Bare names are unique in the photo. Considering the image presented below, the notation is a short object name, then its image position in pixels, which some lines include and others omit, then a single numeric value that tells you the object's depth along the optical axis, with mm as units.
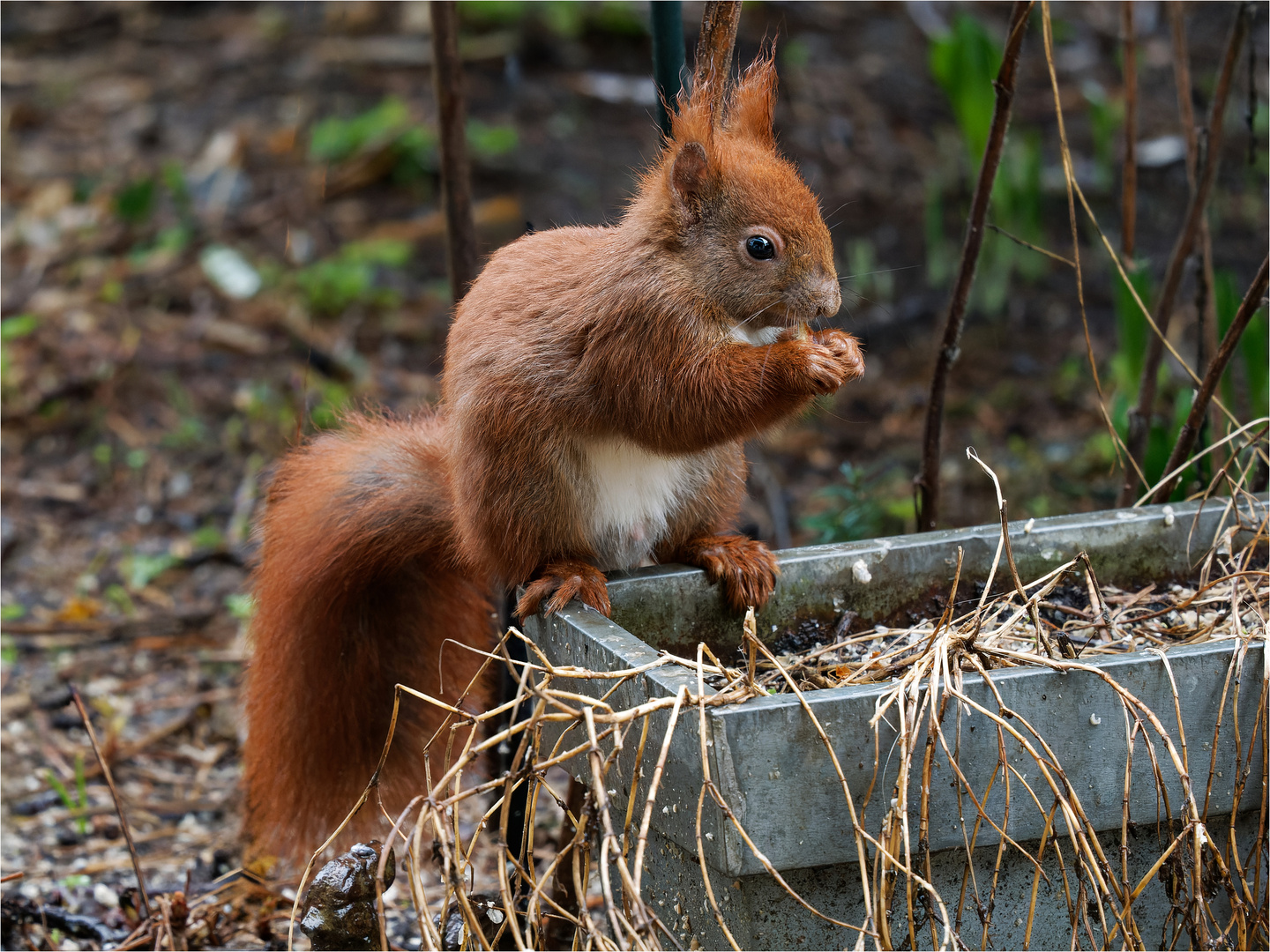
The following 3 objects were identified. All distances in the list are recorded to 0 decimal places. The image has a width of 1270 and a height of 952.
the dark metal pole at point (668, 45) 4812
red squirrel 4012
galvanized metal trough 3151
